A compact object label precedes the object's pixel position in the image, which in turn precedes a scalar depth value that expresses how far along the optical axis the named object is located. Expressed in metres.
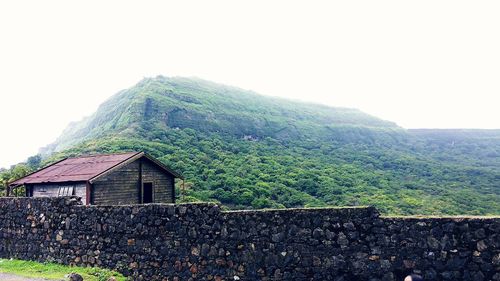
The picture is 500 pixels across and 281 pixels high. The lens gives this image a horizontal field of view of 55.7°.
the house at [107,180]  23.86
